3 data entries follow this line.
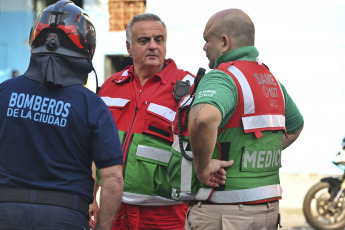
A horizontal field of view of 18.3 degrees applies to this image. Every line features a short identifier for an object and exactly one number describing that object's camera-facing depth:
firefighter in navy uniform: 4.26
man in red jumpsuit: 6.31
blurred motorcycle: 12.74
